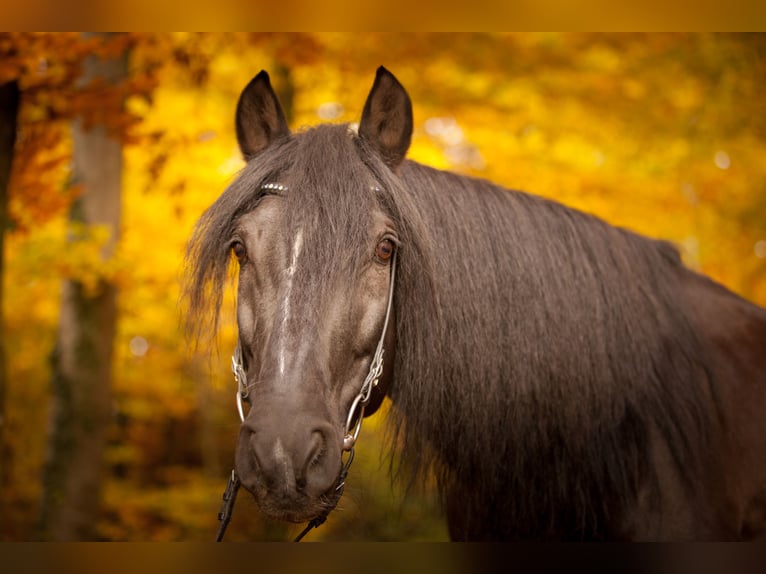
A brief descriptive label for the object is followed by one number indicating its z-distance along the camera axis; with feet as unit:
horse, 5.82
